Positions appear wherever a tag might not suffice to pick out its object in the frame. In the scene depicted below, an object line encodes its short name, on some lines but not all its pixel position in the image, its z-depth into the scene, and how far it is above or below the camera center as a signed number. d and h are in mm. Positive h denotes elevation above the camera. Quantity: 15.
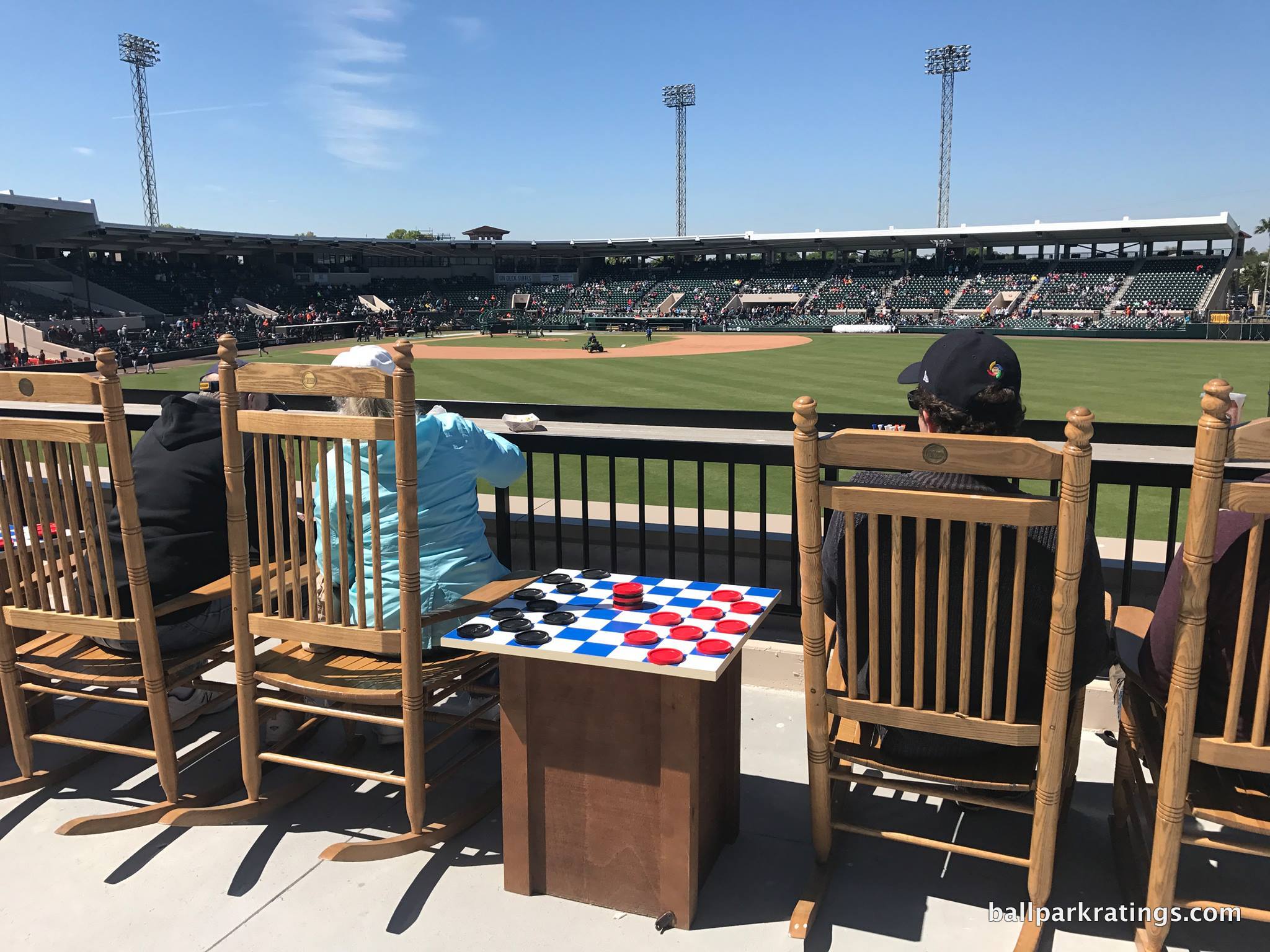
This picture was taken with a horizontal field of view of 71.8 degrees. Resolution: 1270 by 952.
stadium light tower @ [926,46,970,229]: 71125 +20796
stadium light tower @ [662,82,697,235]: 79875 +18017
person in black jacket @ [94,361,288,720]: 3293 -710
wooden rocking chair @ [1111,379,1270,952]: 1971 -1003
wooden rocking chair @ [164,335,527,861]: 2686 -992
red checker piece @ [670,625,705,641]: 2582 -914
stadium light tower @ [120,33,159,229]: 63562 +19159
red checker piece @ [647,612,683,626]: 2740 -922
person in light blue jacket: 3039 -631
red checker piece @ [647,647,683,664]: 2395 -912
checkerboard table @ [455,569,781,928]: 2475 -1240
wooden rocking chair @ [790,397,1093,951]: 2123 -843
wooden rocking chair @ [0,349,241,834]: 2945 -952
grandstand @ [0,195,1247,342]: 49875 +3295
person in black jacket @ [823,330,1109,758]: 2301 -647
